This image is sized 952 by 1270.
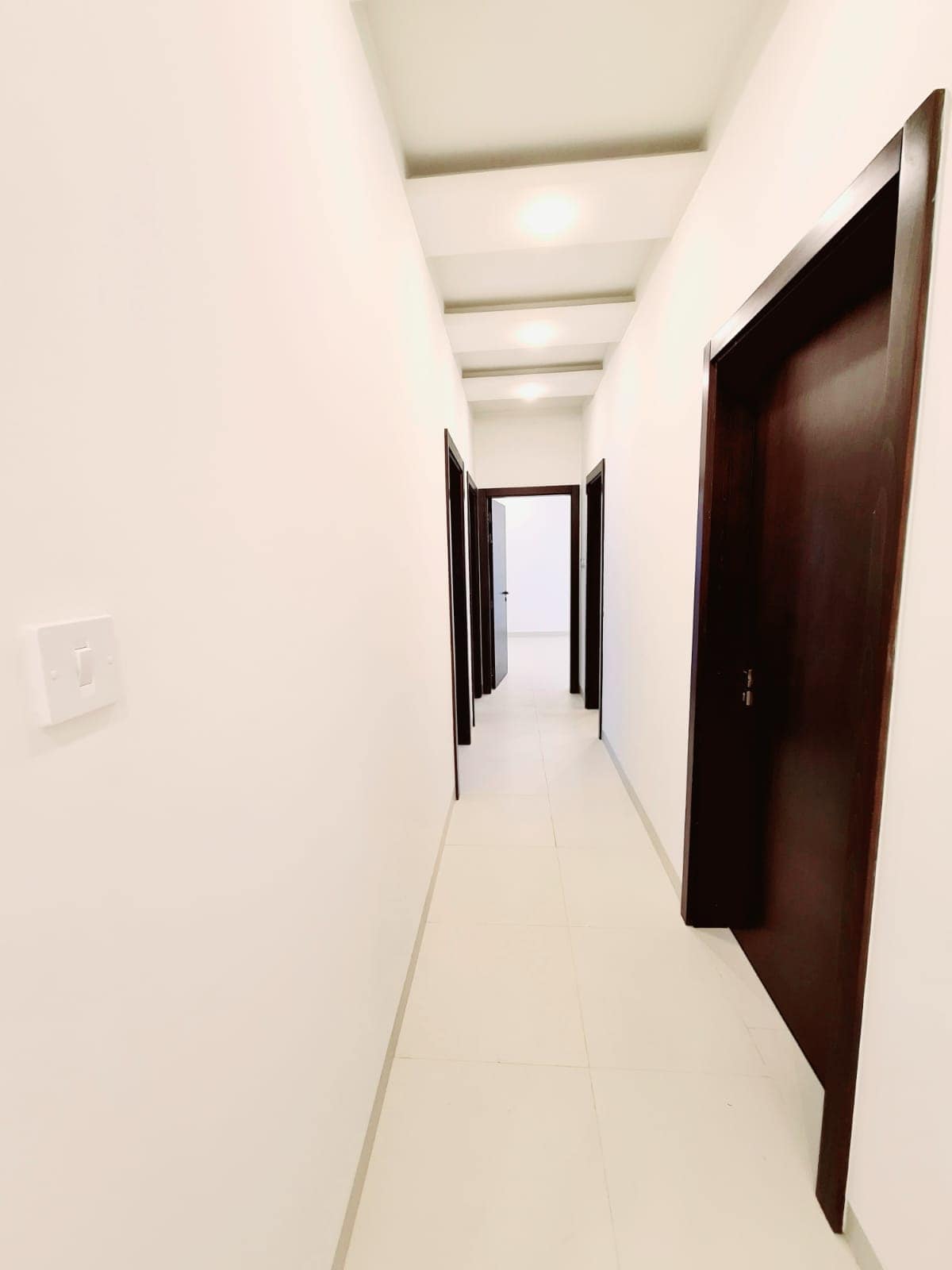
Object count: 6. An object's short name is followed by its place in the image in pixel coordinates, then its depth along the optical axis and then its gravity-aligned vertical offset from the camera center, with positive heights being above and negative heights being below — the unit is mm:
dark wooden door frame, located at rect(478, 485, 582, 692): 4773 +304
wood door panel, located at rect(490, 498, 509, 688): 5293 -388
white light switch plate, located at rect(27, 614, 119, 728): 423 -87
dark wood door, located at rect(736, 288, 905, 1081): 1198 -214
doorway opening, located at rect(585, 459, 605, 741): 4168 -226
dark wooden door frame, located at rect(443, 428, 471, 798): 2982 -115
